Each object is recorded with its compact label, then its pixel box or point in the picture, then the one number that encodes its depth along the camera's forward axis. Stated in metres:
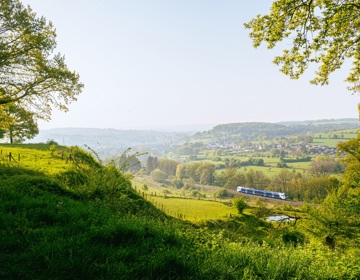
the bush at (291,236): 20.77
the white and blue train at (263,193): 85.57
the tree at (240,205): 45.00
